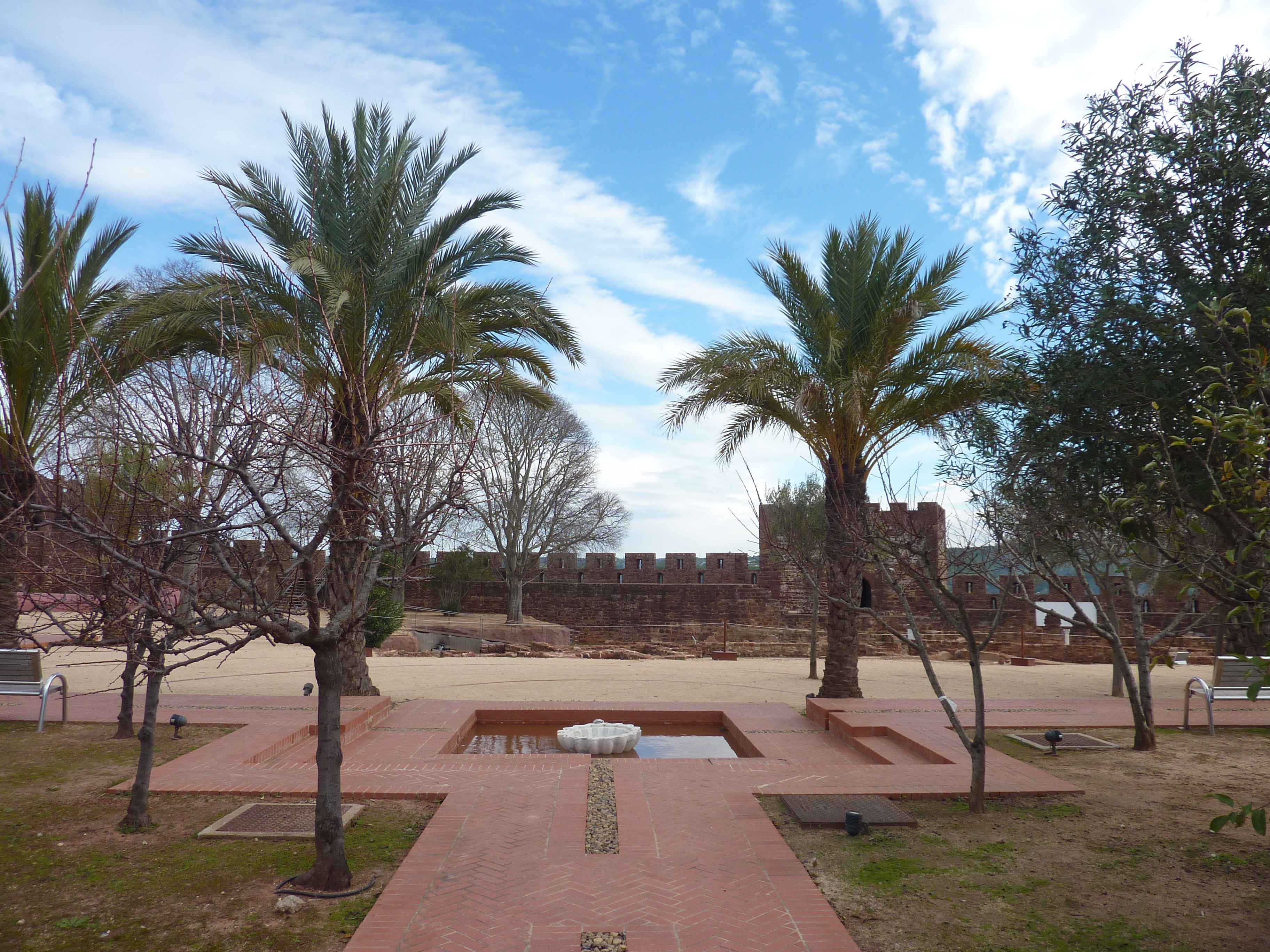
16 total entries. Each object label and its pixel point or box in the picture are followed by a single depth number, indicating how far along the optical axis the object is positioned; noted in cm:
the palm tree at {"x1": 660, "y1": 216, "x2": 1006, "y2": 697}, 1026
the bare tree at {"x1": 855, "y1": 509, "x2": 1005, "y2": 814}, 579
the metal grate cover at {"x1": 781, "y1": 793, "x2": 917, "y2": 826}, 562
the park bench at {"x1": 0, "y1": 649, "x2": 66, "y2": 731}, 805
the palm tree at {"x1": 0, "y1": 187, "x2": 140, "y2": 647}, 852
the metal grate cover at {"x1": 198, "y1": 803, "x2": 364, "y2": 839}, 526
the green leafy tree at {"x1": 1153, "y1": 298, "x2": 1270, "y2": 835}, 268
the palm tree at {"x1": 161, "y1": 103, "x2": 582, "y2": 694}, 891
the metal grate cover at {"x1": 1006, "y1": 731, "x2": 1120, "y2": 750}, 819
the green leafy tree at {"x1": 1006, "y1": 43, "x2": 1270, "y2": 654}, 497
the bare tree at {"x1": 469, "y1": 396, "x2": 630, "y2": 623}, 2750
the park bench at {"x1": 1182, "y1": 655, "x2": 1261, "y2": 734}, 883
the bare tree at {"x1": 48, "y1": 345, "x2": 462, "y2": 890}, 379
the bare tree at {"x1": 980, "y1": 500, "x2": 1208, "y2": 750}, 651
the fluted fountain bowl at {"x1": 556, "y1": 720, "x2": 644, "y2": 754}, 852
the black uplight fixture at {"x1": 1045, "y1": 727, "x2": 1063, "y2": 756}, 770
